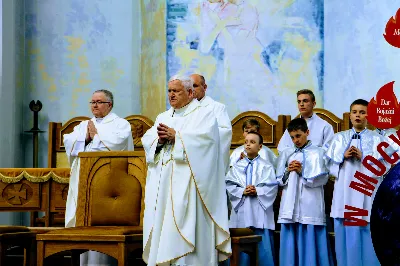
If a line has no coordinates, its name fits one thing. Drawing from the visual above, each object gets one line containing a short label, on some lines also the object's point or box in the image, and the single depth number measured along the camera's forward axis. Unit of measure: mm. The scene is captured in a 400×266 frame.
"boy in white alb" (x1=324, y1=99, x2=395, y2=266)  15570
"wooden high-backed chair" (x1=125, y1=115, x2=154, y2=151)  20281
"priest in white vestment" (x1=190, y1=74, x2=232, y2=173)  14453
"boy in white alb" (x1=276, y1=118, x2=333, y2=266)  16047
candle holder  23766
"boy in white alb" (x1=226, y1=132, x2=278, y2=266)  16469
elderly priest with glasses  17500
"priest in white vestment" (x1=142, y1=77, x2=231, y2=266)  12703
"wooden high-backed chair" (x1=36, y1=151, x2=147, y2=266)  13359
